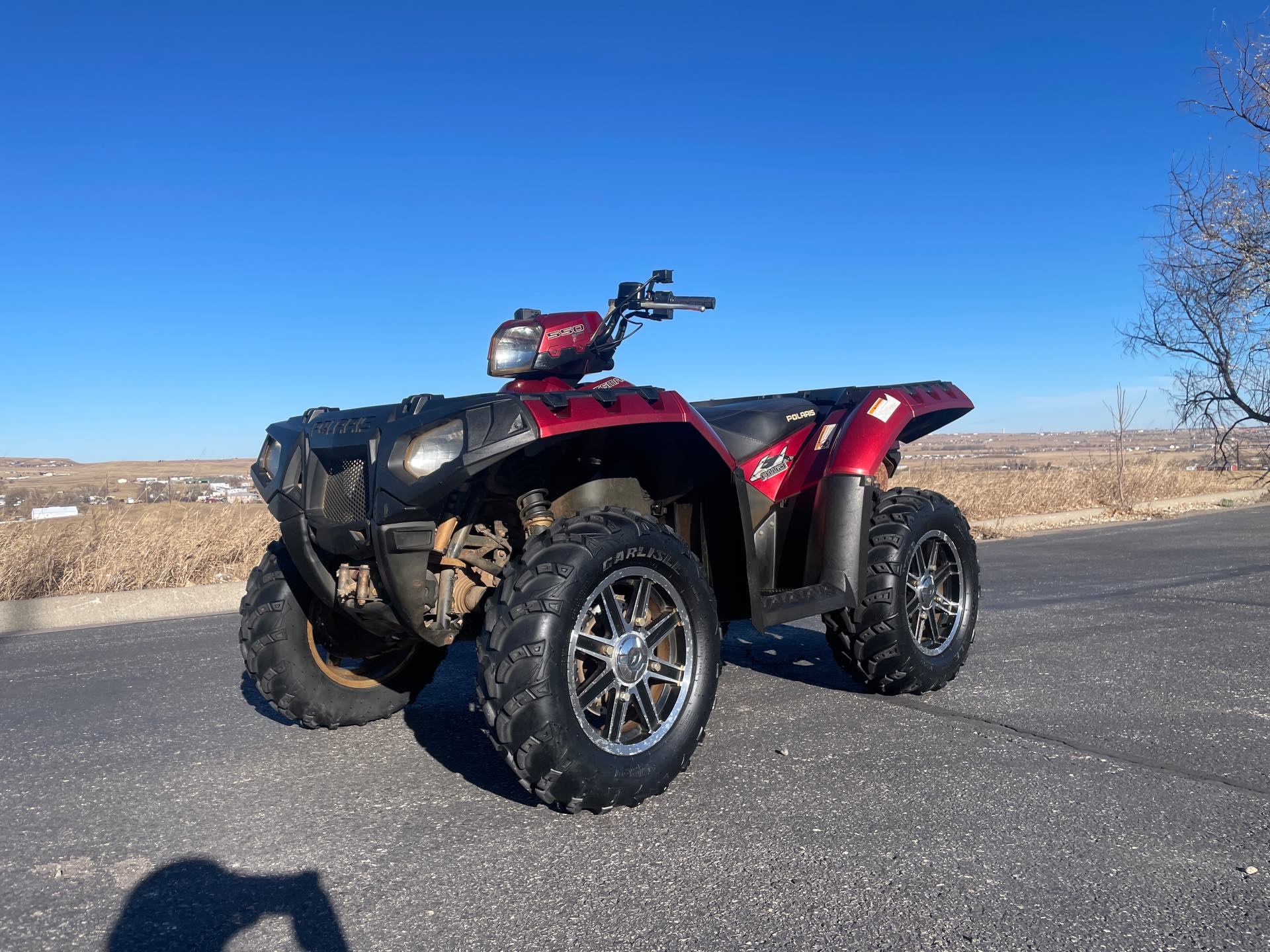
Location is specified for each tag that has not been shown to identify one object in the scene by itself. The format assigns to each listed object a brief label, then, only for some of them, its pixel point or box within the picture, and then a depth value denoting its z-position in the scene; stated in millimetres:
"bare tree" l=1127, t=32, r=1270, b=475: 14422
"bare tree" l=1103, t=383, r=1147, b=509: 19734
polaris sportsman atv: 3133
